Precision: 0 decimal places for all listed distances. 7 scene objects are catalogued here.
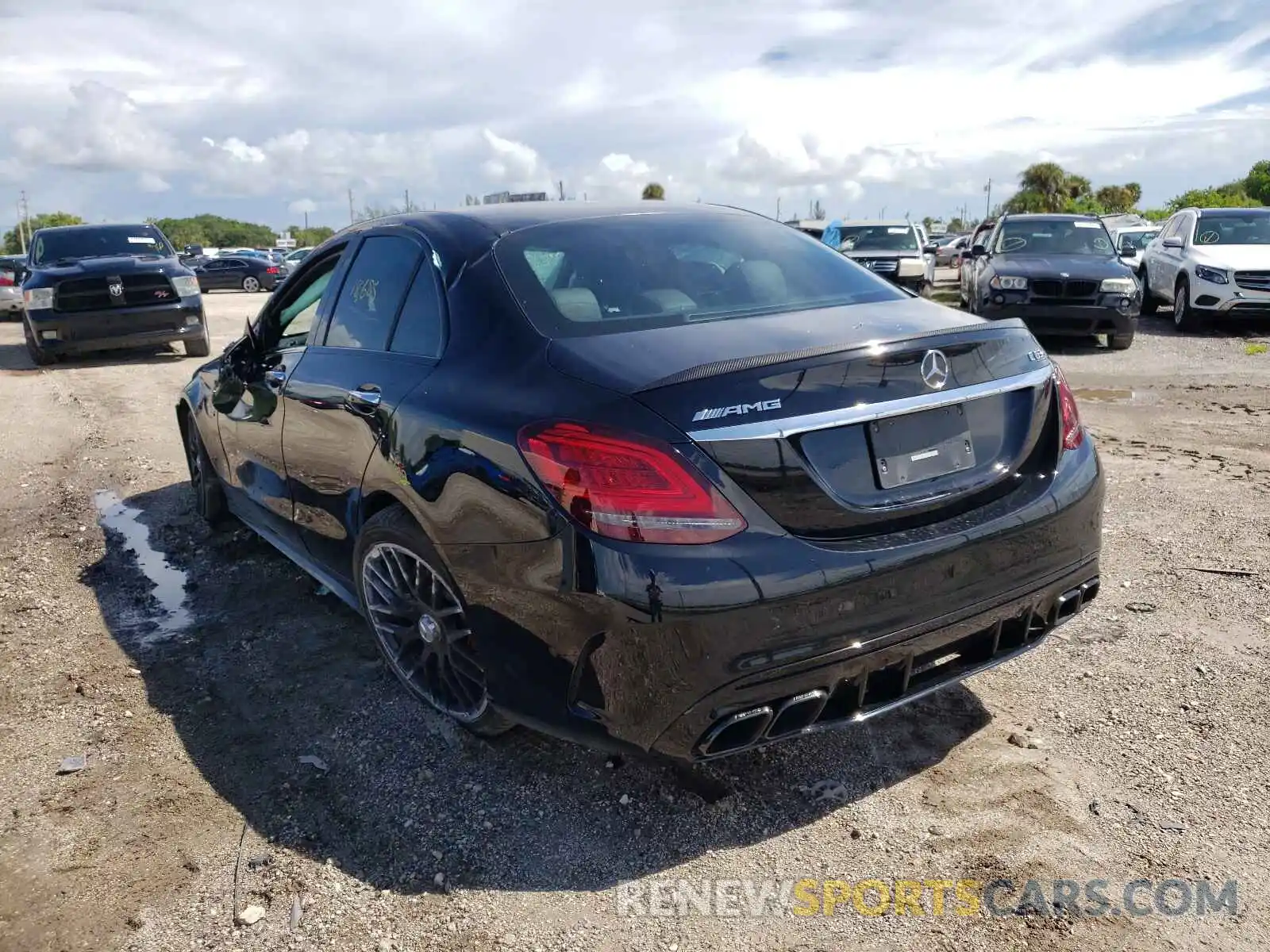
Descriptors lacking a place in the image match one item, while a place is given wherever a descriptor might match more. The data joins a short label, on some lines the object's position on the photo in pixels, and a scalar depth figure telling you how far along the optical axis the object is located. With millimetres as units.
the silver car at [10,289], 20359
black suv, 11648
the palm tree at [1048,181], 57031
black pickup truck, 12422
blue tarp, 20047
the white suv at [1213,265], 13055
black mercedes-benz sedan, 2332
